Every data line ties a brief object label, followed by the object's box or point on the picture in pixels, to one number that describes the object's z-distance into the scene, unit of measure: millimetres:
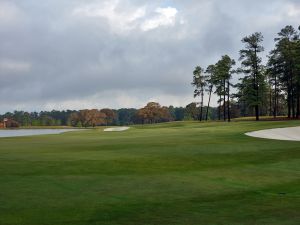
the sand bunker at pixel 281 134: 34062
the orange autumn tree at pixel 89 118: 171125
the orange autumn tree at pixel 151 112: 154000
